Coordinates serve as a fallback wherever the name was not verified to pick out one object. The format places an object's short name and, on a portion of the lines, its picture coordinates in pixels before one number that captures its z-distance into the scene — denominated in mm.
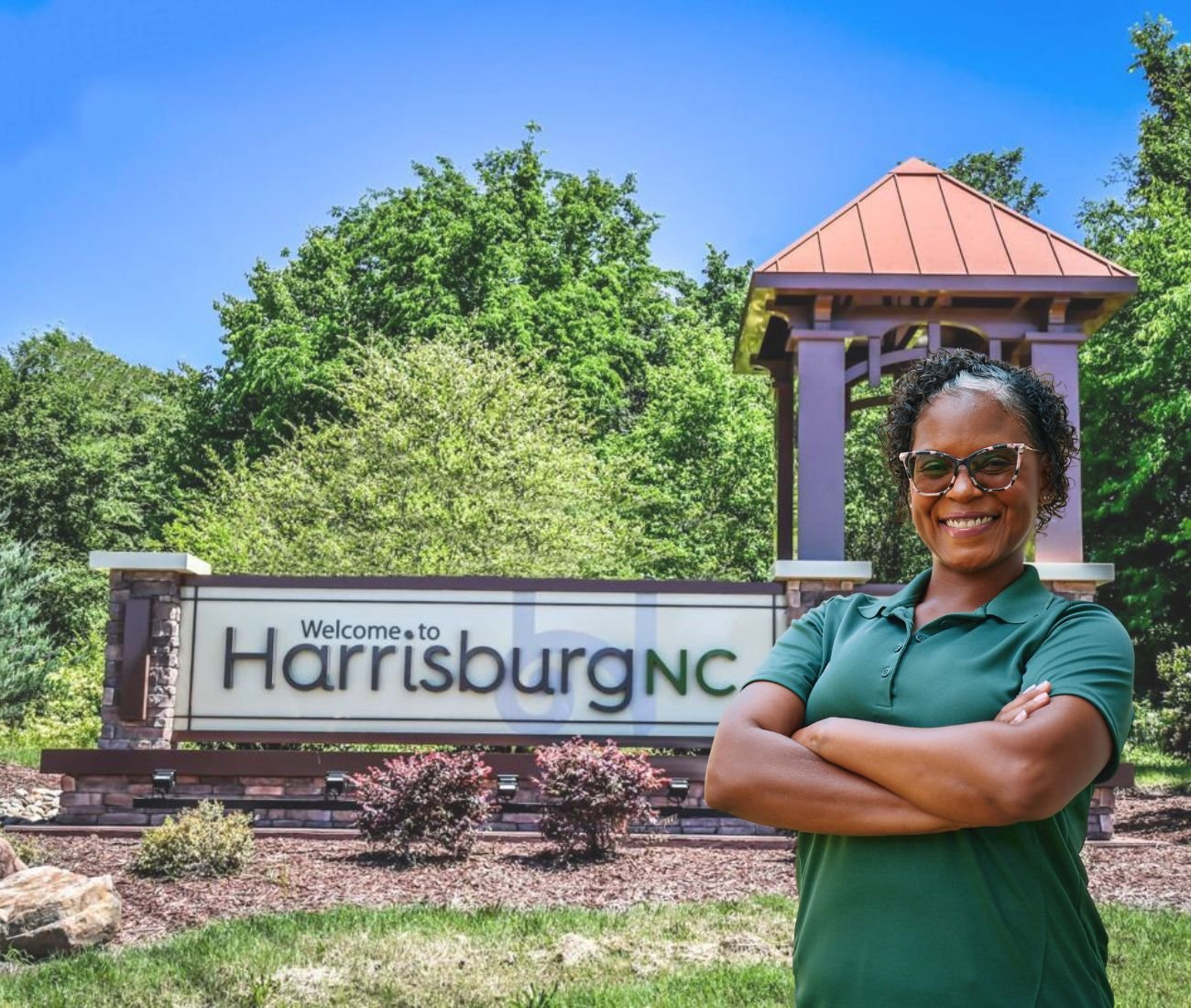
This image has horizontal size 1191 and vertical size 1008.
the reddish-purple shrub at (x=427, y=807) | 9141
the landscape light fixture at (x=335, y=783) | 10570
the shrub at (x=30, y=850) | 8859
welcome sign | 11062
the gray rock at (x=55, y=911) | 6668
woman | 1906
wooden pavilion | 10820
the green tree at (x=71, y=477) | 29641
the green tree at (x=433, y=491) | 17078
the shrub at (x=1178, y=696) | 13633
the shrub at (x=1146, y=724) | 20633
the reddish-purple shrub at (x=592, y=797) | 9281
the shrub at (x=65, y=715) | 18156
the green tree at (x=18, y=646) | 19641
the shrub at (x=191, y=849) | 8547
